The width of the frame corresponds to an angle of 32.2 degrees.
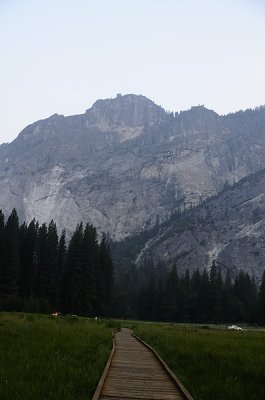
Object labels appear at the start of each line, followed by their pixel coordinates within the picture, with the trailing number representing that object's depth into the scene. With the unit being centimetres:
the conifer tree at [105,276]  10100
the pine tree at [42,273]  8744
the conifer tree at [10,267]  8088
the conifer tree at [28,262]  8838
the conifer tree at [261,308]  11812
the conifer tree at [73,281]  9000
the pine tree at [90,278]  9194
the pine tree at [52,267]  8881
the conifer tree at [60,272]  9151
